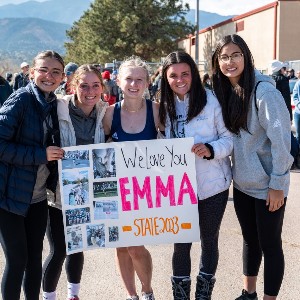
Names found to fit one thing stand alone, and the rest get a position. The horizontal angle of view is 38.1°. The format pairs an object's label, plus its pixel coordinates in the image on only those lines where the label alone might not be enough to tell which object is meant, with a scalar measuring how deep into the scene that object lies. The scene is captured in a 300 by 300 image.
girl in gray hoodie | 2.82
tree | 35.66
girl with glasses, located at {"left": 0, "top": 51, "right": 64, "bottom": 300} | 2.70
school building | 27.58
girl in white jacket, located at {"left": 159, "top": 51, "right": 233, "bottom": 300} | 2.98
